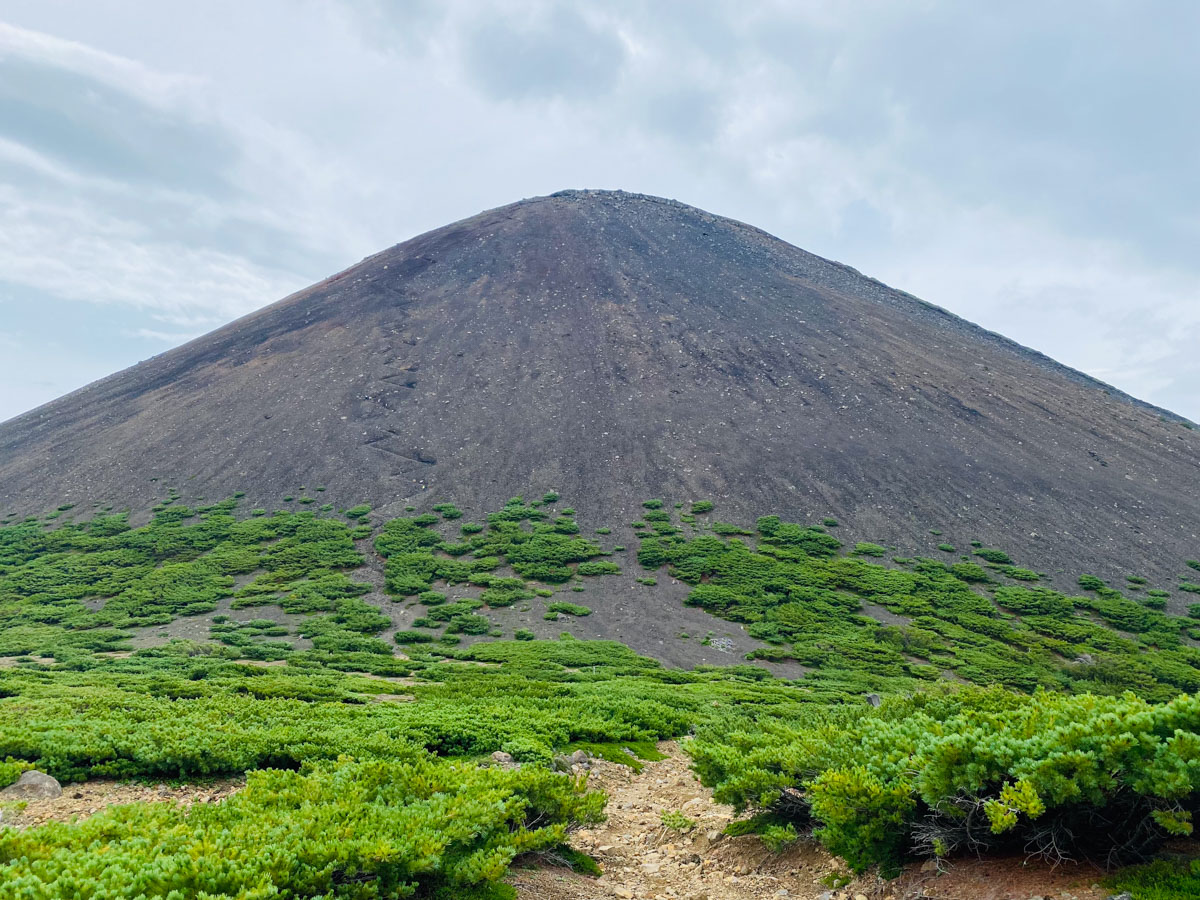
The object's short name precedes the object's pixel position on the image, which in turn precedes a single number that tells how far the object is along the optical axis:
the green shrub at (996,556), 47.25
